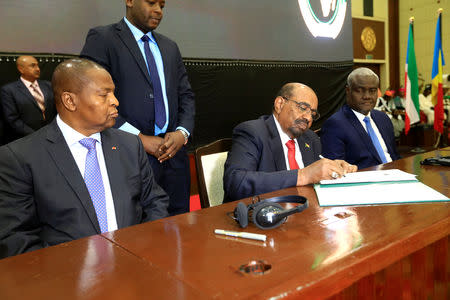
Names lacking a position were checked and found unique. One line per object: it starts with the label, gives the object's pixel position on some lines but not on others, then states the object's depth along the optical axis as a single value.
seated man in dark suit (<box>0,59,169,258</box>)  1.21
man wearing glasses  1.52
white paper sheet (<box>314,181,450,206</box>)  1.17
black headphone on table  0.96
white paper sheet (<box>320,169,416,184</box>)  1.41
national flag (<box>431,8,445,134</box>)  4.58
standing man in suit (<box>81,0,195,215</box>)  1.89
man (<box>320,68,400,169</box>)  2.48
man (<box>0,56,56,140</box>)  2.84
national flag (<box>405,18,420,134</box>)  4.60
